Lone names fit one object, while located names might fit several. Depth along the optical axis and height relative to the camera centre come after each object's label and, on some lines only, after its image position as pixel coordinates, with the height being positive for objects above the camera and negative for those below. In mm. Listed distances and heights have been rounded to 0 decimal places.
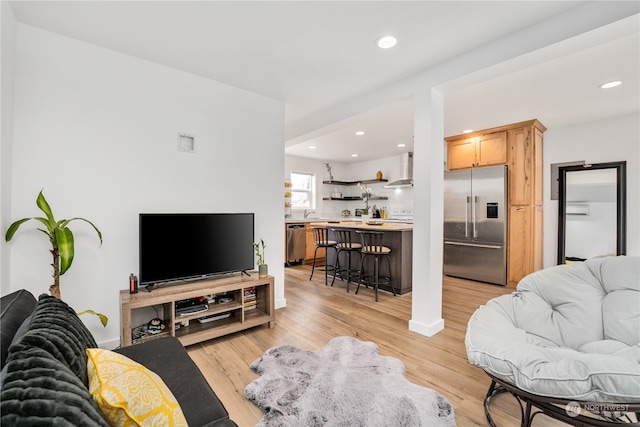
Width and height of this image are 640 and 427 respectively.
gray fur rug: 1614 -1156
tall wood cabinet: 4453 +402
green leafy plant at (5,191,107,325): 1917 -194
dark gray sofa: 573 -391
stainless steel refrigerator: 4586 -193
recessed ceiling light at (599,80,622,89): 3011 +1377
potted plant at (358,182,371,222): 7535 +414
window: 7285 +557
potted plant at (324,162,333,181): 7729 +1201
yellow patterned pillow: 779 -526
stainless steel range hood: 6574 +985
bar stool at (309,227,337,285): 4621 -445
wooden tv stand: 2257 -890
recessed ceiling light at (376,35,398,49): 2258 +1370
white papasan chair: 1174 -674
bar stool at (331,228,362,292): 4227 -517
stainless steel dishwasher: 6250 -674
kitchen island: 4074 -575
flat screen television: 2441 -314
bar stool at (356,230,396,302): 3895 -535
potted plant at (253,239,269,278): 2926 -540
